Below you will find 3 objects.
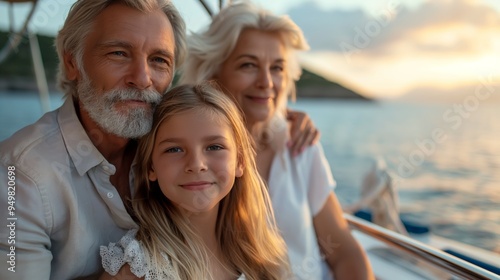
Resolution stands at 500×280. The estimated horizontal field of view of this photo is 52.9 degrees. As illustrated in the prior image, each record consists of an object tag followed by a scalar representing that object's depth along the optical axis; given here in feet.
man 4.00
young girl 4.19
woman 6.12
